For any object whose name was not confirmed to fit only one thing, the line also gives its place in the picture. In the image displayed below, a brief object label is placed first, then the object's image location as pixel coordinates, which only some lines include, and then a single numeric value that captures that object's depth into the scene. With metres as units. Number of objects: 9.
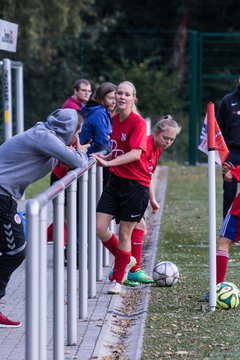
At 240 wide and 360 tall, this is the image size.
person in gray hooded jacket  14.45
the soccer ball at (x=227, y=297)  16.34
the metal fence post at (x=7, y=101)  29.68
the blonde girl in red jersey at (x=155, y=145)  18.27
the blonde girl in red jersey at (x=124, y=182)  17.59
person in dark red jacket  24.47
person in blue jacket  21.17
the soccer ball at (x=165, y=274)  18.67
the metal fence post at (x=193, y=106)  51.34
